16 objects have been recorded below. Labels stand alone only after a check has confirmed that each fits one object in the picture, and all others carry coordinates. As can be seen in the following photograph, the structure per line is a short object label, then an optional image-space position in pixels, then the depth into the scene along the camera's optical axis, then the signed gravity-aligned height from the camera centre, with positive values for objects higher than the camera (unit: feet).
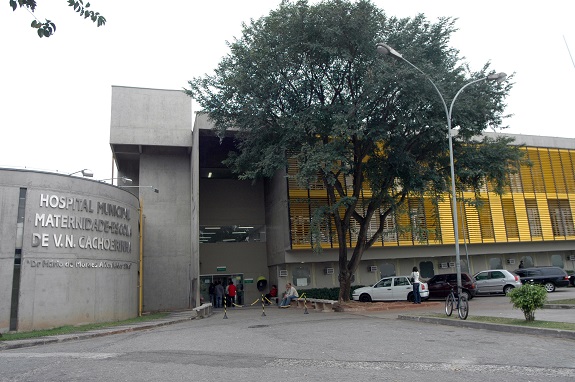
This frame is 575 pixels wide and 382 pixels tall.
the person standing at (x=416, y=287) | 72.49 -2.05
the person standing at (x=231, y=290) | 98.02 -1.58
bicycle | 48.36 -3.47
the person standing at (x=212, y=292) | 105.29 -1.91
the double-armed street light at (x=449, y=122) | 51.94 +17.57
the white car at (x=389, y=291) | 86.84 -2.90
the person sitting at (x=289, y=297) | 89.92 -3.23
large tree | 68.59 +25.92
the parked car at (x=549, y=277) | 95.66 -1.87
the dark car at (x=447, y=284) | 86.02 -2.36
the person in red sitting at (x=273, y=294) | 102.17 -2.86
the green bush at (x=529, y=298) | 40.32 -2.50
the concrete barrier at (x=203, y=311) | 74.90 -4.37
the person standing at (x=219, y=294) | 99.06 -2.28
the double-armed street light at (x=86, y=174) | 75.05 +17.94
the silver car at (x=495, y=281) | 91.09 -2.18
